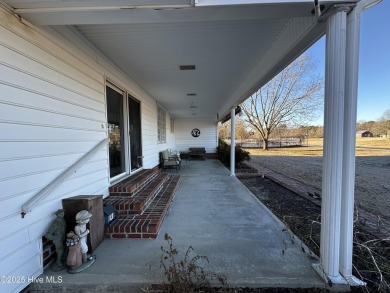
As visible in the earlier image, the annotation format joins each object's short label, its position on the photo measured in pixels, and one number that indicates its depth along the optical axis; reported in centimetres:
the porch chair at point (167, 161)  749
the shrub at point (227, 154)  842
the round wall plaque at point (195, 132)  1227
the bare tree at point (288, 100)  1628
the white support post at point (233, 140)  673
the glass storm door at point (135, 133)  442
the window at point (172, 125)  1138
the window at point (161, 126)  739
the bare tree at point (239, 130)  2807
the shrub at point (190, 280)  157
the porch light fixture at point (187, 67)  363
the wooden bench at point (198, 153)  1170
